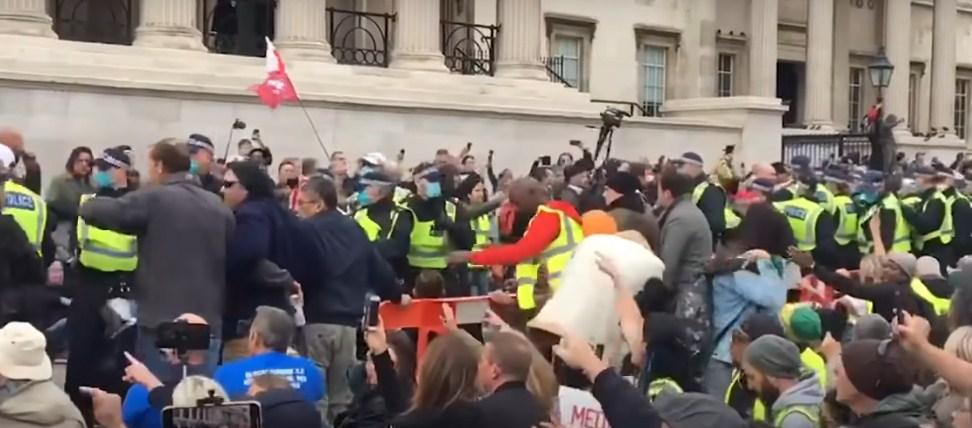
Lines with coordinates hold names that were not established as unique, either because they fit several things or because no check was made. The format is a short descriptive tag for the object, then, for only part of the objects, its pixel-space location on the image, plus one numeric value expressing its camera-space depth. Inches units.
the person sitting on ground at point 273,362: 285.0
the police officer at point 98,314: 413.4
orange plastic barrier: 431.8
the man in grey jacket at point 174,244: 372.2
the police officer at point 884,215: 611.5
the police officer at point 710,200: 547.8
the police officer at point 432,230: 544.7
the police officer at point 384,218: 516.7
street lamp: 1170.6
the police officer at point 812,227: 588.1
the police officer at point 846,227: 627.8
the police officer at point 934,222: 638.5
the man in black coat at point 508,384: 254.7
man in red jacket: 421.4
